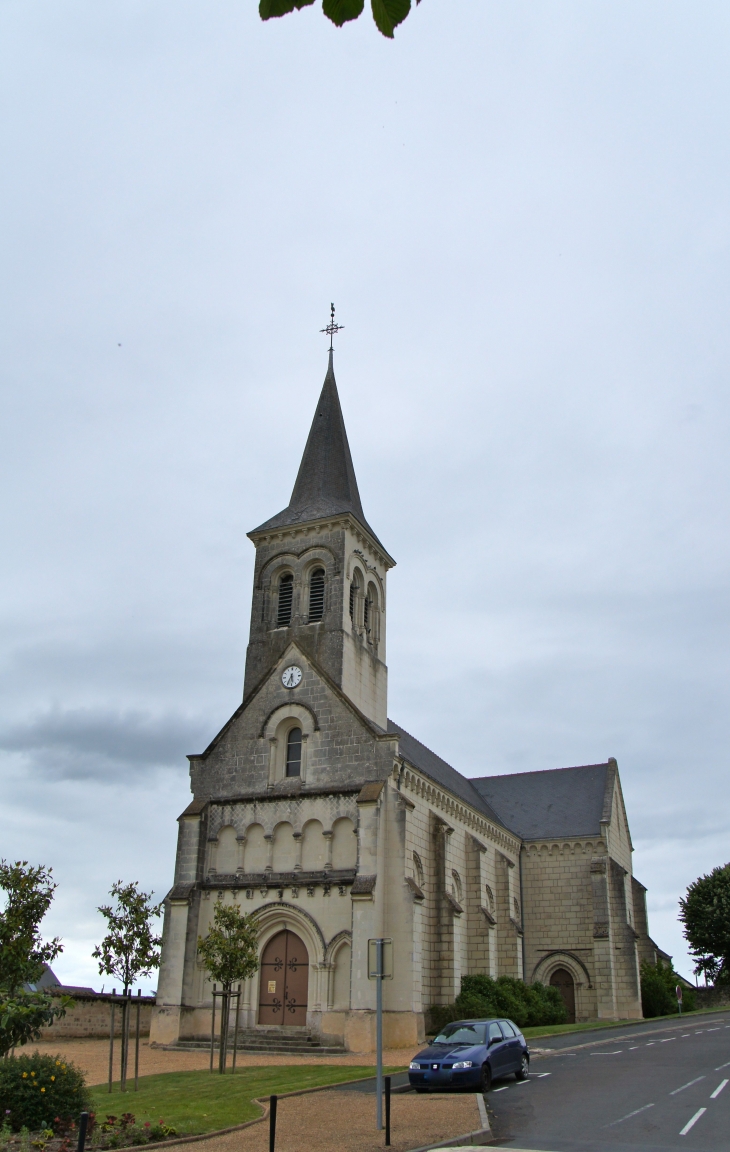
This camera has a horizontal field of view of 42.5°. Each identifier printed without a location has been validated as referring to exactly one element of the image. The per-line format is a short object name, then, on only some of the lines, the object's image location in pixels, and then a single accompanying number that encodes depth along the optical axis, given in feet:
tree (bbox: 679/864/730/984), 183.93
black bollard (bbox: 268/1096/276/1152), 37.13
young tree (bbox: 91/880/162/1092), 63.41
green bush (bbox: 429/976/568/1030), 102.73
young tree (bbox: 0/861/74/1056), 46.29
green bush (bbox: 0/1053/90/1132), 43.27
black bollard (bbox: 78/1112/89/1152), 34.32
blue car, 57.57
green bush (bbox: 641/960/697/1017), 147.95
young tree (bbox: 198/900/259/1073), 73.92
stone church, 95.45
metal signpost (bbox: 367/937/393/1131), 45.68
